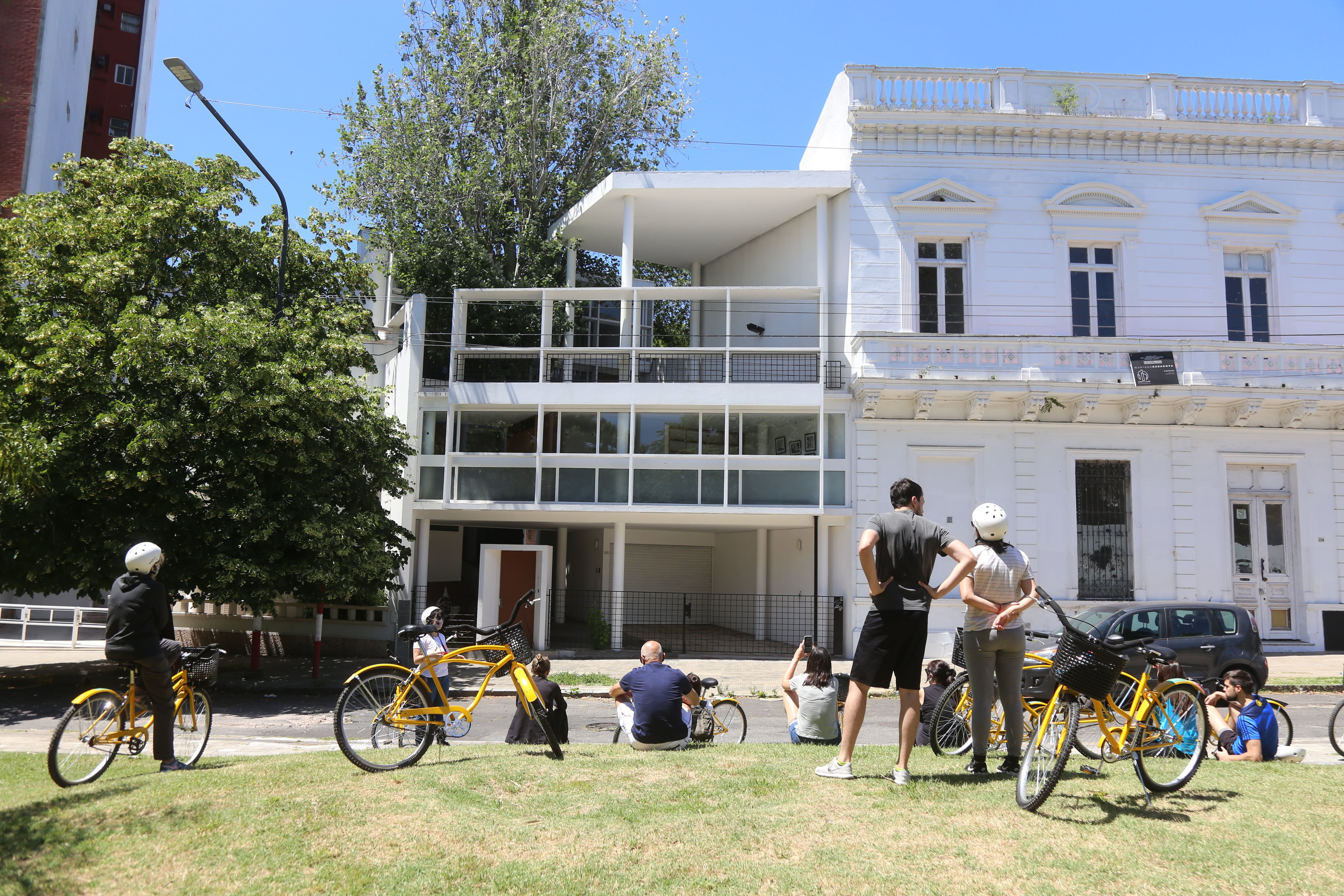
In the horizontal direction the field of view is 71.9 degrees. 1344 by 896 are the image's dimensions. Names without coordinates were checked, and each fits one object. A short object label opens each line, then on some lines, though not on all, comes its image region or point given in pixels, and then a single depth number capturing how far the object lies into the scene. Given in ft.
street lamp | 48.21
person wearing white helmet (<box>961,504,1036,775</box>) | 19.60
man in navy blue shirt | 25.64
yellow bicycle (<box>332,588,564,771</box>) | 22.25
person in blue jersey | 25.44
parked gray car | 45.62
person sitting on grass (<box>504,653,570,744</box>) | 26.58
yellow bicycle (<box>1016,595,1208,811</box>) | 17.71
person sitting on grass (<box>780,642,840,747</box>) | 27.45
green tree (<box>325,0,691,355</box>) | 84.07
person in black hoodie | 23.38
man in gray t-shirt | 19.53
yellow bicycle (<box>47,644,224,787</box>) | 22.72
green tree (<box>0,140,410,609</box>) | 45.73
